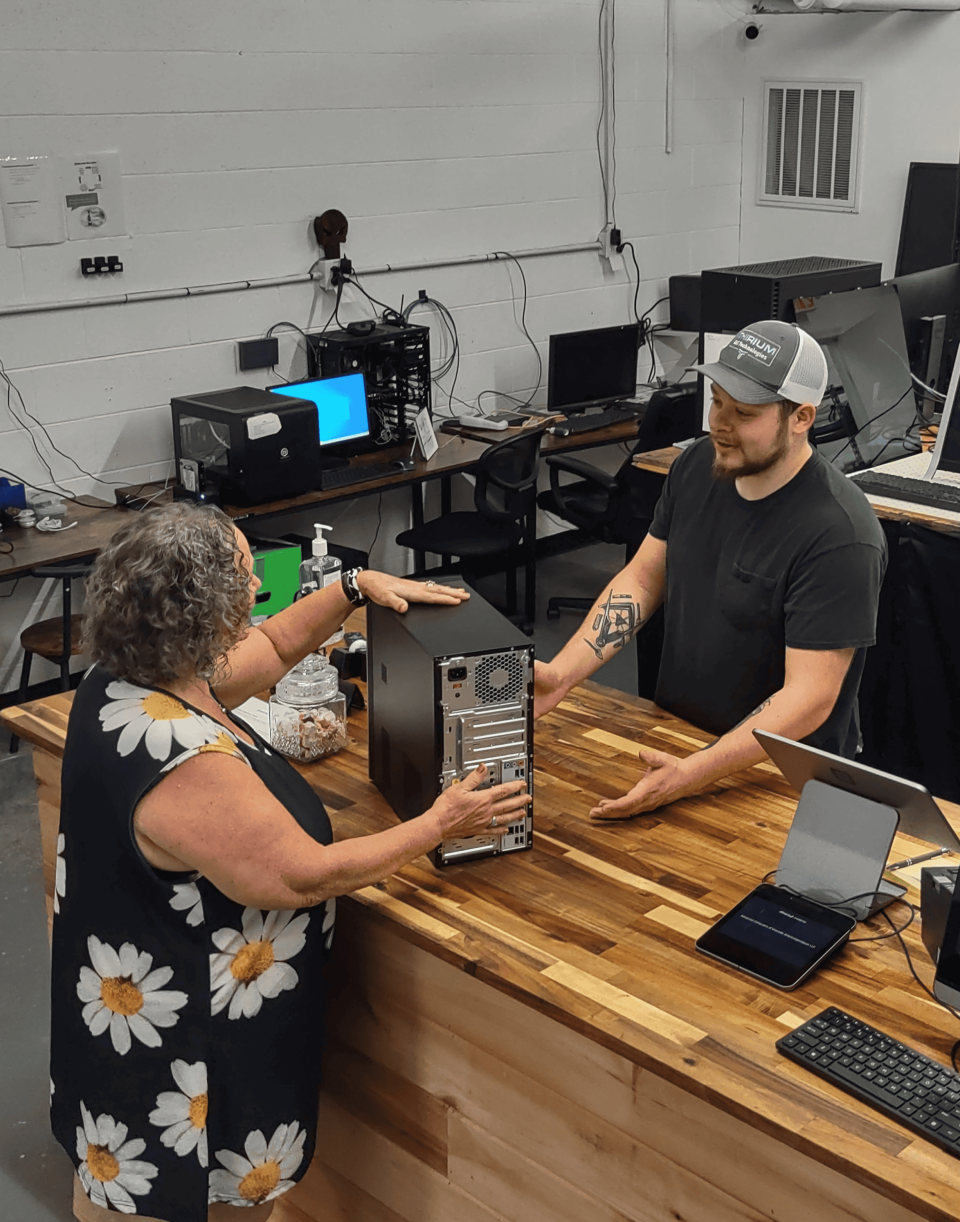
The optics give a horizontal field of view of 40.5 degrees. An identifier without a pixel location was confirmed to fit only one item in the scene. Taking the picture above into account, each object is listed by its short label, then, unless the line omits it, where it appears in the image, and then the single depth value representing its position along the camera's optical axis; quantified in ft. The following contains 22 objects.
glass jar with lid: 7.54
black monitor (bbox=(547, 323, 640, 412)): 19.79
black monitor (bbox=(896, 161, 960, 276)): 20.18
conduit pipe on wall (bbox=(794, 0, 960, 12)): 19.44
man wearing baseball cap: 7.28
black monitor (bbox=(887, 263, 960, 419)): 15.35
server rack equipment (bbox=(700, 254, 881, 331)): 13.74
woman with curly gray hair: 5.40
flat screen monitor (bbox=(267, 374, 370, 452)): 17.30
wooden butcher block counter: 4.84
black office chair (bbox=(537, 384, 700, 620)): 17.01
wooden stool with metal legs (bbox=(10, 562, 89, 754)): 13.62
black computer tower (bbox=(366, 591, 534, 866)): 6.05
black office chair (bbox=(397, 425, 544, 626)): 16.92
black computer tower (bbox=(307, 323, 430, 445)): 17.62
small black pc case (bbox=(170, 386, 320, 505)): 15.47
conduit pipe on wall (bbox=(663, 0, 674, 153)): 21.03
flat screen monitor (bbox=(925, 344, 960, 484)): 12.29
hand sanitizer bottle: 8.40
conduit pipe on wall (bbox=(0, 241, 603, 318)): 15.62
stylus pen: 6.34
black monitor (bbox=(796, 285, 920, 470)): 13.26
